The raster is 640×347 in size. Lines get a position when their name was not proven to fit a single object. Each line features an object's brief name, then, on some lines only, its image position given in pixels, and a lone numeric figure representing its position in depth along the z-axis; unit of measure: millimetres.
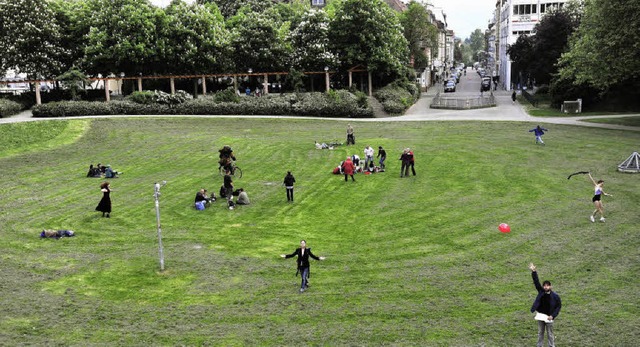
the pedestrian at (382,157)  35291
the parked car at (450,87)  100438
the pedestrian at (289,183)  28109
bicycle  34031
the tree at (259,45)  69875
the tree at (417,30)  96188
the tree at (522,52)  80812
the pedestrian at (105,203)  25453
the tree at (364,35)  71812
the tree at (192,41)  62312
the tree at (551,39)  73125
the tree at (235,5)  93625
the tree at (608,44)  46781
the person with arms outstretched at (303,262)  17281
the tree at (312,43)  70688
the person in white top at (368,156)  35125
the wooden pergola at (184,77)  56500
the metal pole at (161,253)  19166
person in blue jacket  43125
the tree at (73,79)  57594
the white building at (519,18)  96306
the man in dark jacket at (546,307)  13133
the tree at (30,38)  58812
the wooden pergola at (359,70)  74038
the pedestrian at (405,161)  33406
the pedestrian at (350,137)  43938
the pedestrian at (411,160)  33381
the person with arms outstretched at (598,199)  23309
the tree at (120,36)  59375
